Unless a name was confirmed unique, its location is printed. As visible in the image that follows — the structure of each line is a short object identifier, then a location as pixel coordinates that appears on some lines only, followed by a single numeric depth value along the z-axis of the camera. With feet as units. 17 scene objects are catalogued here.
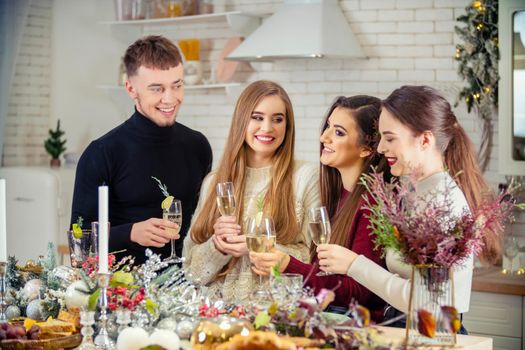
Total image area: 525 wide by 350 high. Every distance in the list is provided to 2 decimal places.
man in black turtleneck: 12.33
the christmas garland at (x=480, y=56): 16.19
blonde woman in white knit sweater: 10.85
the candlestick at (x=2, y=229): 8.55
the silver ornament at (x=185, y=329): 7.60
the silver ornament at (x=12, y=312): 8.77
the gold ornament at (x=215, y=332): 7.06
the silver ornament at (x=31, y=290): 9.04
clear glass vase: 7.52
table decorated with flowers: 7.02
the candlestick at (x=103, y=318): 7.55
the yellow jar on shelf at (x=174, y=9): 20.18
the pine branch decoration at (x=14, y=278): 9.62
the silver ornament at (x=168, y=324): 7.59
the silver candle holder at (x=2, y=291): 8.50
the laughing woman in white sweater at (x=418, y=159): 8.76
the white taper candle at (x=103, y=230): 7.55
